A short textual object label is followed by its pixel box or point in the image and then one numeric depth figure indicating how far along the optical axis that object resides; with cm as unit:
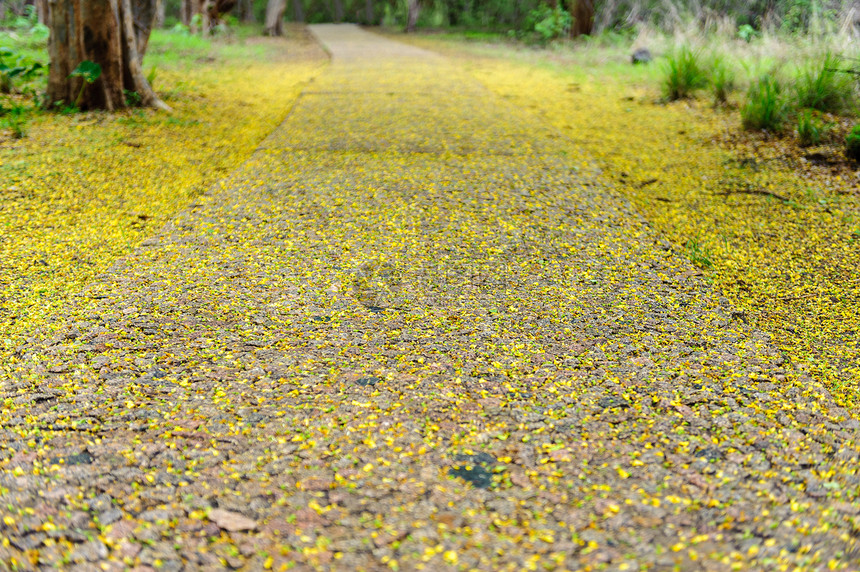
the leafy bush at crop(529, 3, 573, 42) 1305
